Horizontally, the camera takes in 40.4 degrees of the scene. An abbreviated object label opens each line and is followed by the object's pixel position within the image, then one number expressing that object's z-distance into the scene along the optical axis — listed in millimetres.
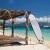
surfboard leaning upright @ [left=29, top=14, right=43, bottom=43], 5713
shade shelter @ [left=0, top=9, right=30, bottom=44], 5390
